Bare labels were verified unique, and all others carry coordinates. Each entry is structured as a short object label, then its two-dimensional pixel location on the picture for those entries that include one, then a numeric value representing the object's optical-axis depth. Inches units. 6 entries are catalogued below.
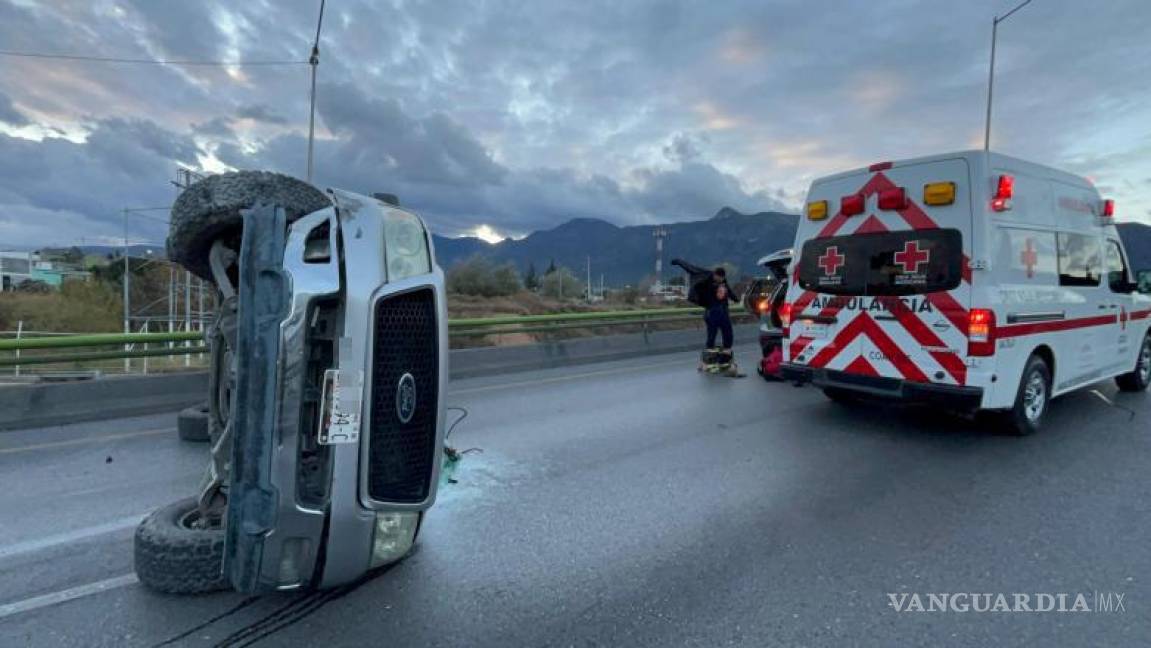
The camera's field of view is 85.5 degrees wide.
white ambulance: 215.6
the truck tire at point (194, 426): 222.4
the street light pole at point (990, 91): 685.3
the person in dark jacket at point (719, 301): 429.7
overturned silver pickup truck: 88.9
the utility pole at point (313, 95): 486.0
